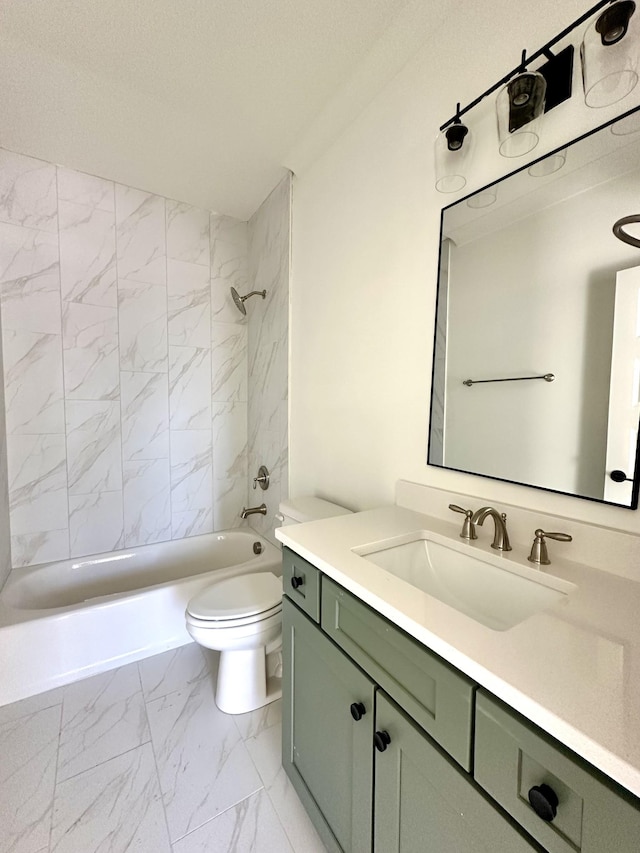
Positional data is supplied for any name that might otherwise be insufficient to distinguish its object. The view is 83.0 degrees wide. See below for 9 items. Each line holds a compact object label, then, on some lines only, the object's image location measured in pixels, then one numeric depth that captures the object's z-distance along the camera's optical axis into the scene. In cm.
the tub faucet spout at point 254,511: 229
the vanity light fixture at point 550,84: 76
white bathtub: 159
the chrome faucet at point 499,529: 96
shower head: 235
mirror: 82
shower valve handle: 241
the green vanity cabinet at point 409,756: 46
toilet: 143
